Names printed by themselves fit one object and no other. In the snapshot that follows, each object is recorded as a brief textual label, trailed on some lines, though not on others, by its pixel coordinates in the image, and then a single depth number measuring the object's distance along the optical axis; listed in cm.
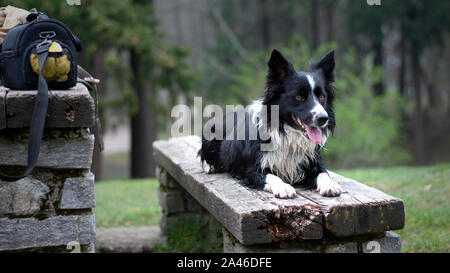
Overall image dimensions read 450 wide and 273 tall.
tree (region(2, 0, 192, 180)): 1118
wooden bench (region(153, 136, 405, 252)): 272
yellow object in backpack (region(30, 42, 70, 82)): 317
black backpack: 318
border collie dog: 332
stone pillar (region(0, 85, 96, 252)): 304
